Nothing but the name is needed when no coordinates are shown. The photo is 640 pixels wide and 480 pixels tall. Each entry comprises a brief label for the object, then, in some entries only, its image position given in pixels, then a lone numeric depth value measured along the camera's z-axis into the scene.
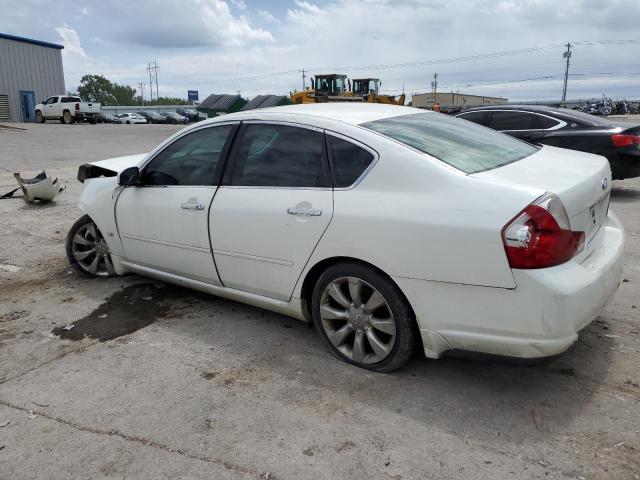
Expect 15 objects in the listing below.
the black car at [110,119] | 45.43
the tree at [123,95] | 115.81
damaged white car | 2.56
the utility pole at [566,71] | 75.81
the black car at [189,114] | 50.81
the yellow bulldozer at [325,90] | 24.71
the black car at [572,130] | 7.74
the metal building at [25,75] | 40.28
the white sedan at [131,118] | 47.59
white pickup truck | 36.03
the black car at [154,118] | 51.02
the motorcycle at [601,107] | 41.54
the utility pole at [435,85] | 107.20
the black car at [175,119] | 48.88
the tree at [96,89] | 109.75
